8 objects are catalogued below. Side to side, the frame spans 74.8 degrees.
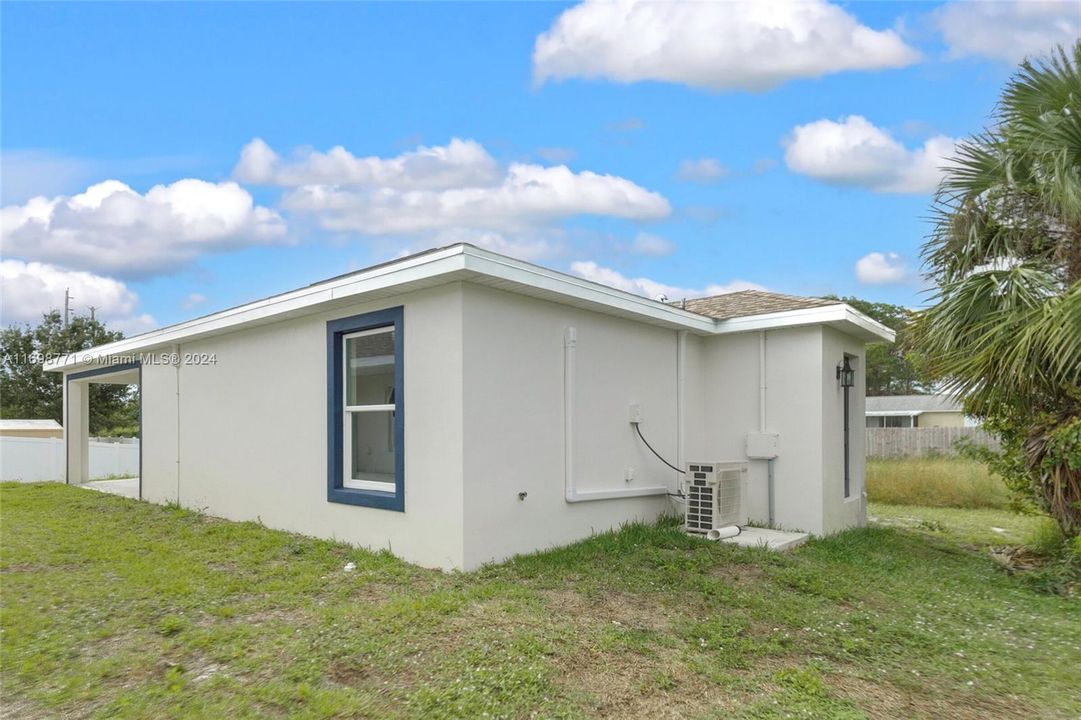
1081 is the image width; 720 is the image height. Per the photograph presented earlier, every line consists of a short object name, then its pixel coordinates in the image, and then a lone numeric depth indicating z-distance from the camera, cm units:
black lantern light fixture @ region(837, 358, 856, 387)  896
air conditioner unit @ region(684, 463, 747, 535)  752
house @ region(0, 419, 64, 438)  2050
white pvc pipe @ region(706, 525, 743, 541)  732
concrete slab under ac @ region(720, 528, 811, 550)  733
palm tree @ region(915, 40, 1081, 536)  664
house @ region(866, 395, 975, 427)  2875
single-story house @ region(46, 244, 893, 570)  622
